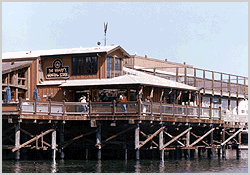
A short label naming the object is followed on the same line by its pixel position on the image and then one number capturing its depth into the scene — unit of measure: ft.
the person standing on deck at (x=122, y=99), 157.28
